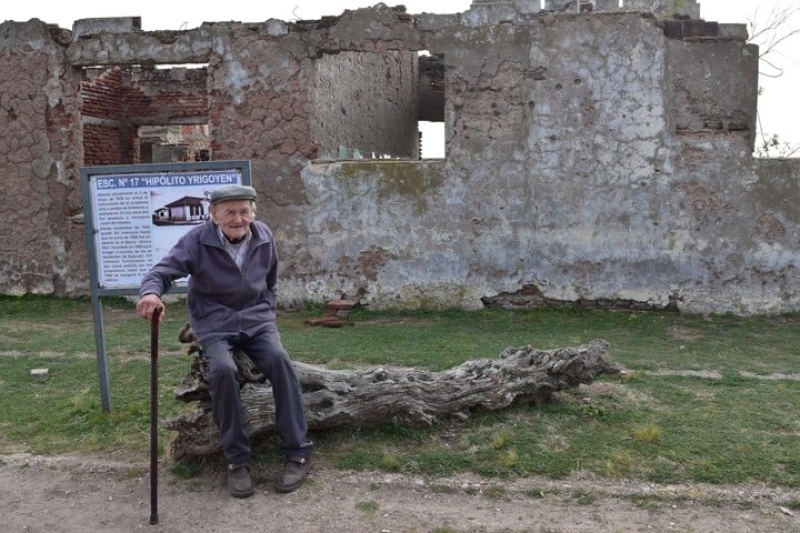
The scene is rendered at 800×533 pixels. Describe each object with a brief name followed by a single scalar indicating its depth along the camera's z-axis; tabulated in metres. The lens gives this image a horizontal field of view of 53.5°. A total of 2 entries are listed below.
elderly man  4.20
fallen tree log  4.48
